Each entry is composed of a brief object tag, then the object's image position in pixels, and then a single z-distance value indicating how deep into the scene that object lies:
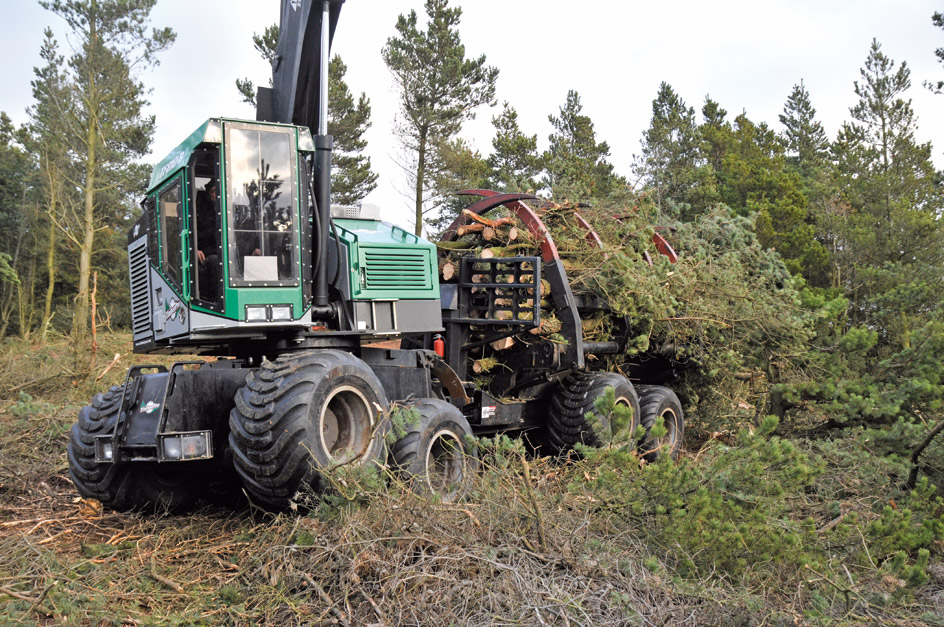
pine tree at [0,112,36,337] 25.47
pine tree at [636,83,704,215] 32.47
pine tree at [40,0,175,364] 18.73
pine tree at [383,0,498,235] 25.22
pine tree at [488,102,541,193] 27.94
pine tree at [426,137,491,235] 25.12
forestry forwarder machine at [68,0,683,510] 5.59
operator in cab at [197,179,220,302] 5.91
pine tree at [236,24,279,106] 22.77
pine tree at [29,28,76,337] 20.22
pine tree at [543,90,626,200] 31.81
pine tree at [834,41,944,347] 11.59
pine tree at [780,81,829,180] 42.59
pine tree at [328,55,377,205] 24.46
